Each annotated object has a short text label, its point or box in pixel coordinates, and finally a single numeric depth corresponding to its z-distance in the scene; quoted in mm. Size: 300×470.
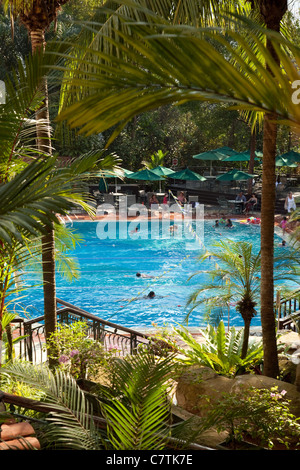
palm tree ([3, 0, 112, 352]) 6938
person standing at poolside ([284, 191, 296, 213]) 23264
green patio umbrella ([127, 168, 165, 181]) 26755
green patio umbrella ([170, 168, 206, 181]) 27509
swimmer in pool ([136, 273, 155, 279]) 18766
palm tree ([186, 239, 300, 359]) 8172
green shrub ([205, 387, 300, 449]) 4324
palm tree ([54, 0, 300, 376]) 1941
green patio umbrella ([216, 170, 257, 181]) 26891
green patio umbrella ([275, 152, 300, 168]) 27350
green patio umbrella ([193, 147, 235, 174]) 29484
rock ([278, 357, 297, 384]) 7548
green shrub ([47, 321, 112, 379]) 6605
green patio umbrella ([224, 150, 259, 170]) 29125
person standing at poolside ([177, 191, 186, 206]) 27297
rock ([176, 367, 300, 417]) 6086
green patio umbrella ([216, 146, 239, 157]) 30455
